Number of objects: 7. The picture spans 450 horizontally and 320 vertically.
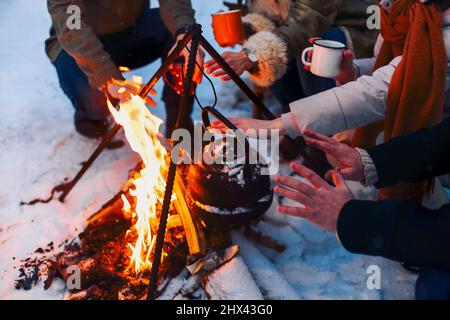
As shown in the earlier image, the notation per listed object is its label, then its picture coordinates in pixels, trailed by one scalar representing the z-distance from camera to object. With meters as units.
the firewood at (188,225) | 2.20
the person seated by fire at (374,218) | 1.33
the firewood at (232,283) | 2.01
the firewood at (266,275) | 2.09
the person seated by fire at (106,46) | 2.54
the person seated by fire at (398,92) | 1.88
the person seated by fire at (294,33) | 2.70
